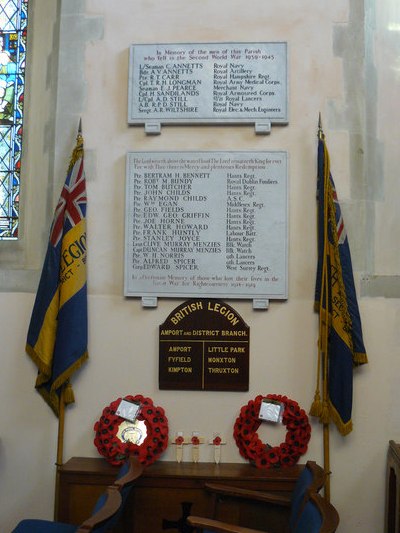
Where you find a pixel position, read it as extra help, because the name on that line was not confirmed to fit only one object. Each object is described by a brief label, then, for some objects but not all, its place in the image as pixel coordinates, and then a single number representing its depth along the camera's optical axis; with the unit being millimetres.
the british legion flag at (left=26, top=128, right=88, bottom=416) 3561
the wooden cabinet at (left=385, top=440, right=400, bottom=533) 3303
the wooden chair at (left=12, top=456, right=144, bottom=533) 2297
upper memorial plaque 3717
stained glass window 4094
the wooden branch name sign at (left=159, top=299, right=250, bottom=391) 3600
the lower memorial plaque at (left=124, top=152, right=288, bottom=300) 3629
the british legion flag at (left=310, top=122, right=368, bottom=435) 3463
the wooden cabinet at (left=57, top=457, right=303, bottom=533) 3260
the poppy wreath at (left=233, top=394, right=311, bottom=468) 3479
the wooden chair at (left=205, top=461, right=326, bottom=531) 2762
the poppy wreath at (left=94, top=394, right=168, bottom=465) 3418
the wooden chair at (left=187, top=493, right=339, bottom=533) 2271
